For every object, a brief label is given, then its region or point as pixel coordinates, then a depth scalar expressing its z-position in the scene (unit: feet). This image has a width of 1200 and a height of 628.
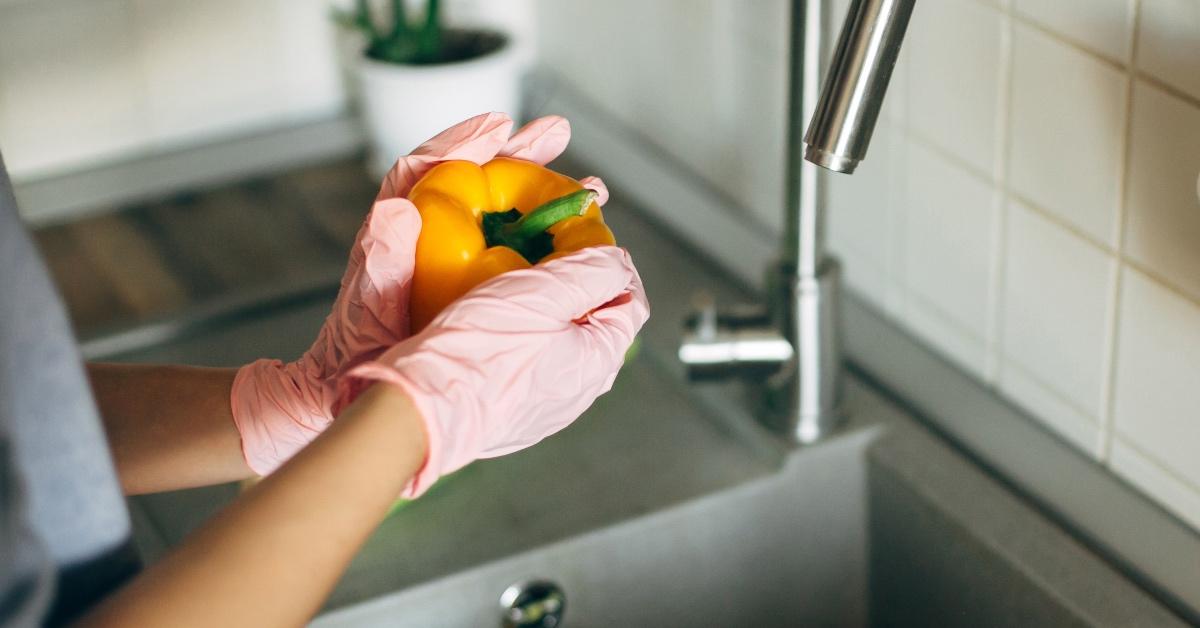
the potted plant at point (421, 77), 4.16
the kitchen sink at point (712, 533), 2.84
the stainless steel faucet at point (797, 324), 2.86
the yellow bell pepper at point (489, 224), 2.30
